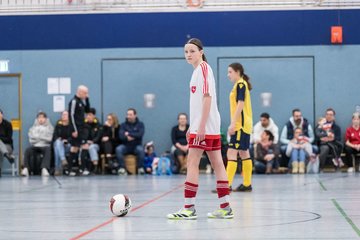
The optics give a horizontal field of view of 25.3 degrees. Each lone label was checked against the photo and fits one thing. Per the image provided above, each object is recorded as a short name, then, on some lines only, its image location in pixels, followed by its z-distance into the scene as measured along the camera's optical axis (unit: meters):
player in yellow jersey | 12.54
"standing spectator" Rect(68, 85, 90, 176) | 17.94
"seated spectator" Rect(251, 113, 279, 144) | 21.50
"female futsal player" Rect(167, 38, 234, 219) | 8.91
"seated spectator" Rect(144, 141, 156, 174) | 21.97
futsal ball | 9.16
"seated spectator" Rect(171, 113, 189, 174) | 21.61
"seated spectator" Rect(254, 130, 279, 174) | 21.14
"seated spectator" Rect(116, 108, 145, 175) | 21.78
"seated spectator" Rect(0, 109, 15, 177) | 21.38
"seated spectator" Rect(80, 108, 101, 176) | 21.64
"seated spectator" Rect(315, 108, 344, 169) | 21.39
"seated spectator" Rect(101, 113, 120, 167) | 21.92
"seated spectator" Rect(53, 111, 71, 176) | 21.89
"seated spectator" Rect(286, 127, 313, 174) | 21.12
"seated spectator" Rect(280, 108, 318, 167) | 21.69
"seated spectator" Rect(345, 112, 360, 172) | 21.38
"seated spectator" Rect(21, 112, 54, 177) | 22.05
